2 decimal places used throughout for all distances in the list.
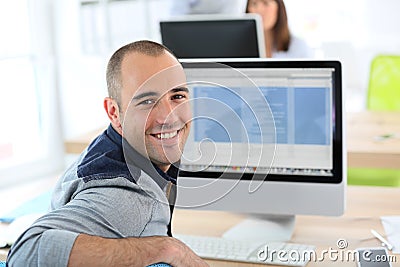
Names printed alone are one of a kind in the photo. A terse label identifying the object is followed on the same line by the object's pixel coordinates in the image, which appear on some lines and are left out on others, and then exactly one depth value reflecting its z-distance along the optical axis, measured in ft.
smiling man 5.14
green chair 12.88
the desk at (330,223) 7.12
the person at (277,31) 13.13
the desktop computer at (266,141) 6.98
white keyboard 6.67
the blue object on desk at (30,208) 7.78
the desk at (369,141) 8.83
